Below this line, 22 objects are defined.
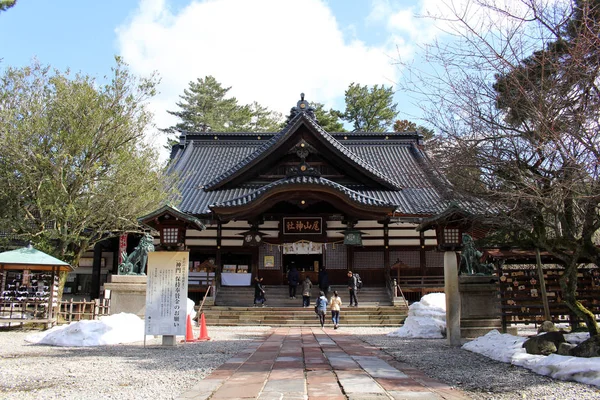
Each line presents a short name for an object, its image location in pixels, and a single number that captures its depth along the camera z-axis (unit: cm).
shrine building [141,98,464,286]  1953
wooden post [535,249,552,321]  1070
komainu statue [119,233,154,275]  1303
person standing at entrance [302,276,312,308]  1766
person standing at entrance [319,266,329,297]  1862
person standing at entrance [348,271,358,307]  1770
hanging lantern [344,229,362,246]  1969
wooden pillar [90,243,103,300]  2242
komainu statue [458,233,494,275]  1158
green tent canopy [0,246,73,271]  1346
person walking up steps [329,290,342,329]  1512
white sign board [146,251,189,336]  1004
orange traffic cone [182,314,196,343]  1141
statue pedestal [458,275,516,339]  1059
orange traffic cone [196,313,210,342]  1182
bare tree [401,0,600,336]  673
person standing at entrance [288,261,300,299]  1919
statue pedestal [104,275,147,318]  1236
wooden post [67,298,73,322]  1456
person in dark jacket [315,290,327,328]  1562
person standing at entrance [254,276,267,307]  1834
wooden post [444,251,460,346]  1012
